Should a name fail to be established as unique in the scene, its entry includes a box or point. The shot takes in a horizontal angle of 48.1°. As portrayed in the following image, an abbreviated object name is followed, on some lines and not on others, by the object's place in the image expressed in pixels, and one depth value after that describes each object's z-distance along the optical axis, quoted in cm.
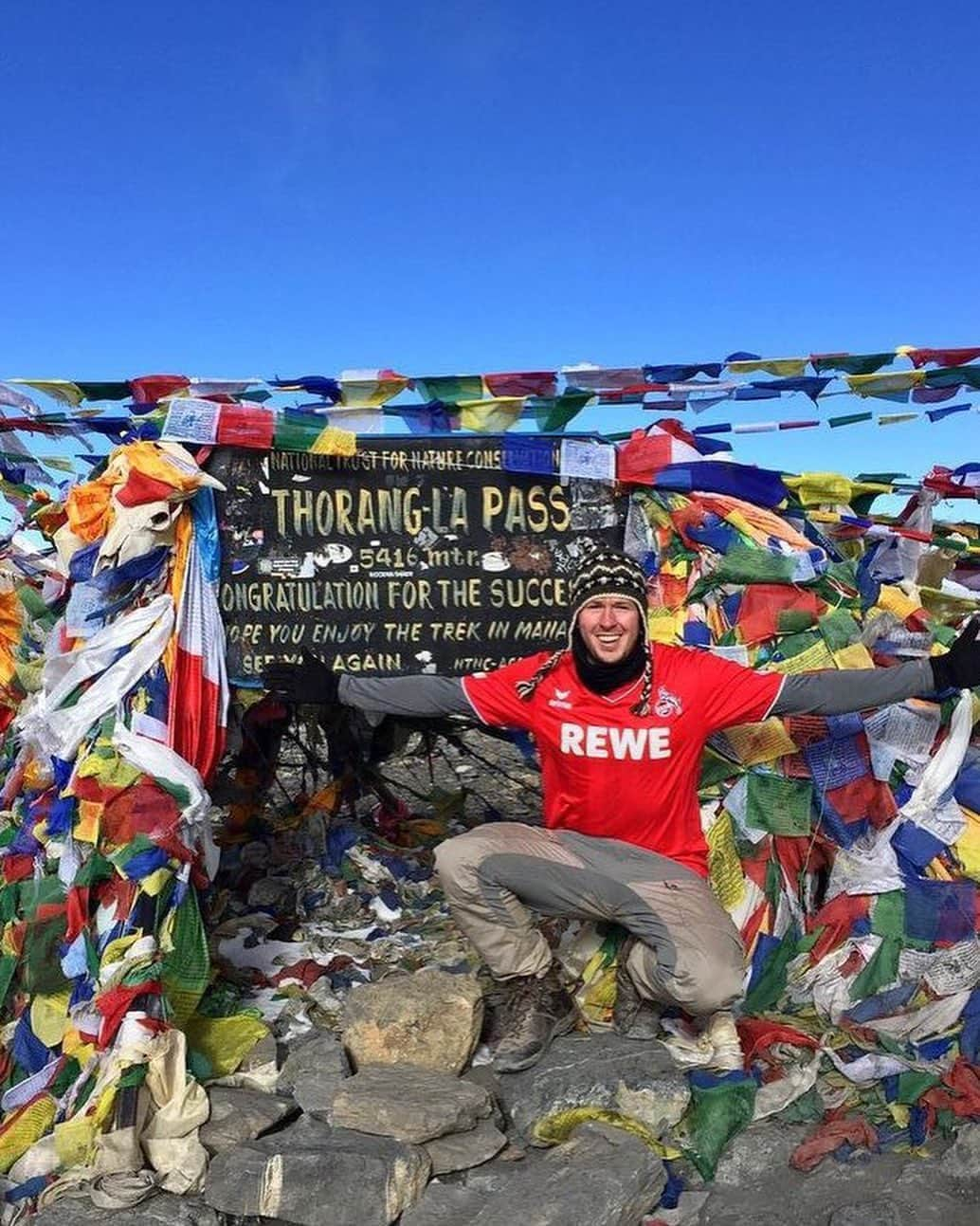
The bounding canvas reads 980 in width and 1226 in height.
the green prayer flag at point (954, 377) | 543
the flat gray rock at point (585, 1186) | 362
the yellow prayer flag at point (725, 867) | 502
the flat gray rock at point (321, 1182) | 376
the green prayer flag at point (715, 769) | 508
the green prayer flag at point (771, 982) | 495
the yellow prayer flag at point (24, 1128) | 413
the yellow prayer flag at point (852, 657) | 507
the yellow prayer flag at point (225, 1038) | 464
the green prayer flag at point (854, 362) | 552
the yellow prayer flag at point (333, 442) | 510
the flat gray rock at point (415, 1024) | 459
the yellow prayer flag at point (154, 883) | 448
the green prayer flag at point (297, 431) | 507
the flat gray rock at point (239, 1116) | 411
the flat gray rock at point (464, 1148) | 402
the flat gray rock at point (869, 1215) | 359
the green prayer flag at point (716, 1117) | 404
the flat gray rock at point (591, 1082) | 422
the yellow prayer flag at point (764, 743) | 508
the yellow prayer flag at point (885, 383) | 546
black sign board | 520
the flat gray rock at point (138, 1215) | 372
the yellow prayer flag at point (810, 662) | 507
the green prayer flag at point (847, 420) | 596
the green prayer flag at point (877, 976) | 488
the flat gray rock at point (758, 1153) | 399
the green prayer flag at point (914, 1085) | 427
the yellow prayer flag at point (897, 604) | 531
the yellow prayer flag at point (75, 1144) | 400
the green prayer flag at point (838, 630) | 508
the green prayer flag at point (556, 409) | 519
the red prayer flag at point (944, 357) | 546
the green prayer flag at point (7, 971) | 492
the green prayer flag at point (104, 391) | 543
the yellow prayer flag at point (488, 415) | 521
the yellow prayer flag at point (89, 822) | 462
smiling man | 457
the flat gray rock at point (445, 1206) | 375
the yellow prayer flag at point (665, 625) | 521
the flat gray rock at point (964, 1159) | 387
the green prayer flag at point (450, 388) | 519
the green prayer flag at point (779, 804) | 506
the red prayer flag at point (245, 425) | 502
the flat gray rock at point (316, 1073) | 433
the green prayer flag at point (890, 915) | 497
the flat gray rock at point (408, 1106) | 406
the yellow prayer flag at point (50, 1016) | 463
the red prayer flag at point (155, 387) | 543
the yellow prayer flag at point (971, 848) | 500
